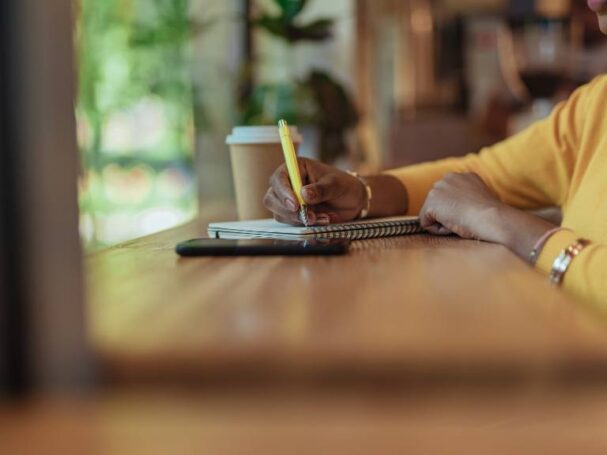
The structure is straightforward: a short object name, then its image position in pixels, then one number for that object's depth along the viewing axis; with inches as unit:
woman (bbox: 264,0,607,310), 32.9
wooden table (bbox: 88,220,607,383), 14.3
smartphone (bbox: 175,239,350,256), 29.1
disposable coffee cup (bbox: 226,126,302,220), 47.0
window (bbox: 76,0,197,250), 94.3
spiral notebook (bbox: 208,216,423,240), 35.1
